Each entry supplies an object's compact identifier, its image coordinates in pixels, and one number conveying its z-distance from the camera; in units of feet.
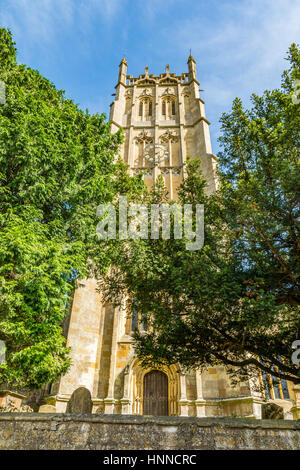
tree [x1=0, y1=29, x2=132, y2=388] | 22.62
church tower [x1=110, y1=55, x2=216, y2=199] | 72.23
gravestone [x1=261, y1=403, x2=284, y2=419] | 24.76
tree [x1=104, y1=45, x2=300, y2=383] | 22.07
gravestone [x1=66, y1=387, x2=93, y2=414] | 30.27
